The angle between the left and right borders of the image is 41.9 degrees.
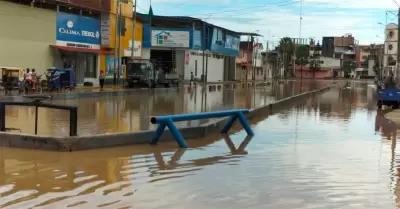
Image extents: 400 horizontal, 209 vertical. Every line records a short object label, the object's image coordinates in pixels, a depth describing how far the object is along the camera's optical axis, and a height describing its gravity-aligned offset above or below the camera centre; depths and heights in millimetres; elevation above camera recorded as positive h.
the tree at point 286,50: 133000 +8098
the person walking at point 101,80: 36250 -161
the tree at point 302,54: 134500 +6998
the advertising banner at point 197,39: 63969 +5017
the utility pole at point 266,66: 108862 +3064
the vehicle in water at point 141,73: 41072 +420
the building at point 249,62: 94275 +3464
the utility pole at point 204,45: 68250 +4526
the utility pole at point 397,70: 34575 +870
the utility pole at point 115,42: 41156 +2890
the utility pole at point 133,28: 43634 +4228
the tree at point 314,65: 136000 +4342
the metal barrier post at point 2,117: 11328 -896
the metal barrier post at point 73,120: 10689 -882
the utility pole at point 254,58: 100062 +4275
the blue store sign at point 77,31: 36312 +3358
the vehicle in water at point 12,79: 27075 -155
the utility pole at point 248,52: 98312 +5411
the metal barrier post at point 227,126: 14674 -1299
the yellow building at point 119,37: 41250 +3365
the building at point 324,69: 141500 +3386
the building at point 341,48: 161750 +11086
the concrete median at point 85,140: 10344 -1316
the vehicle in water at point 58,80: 29688 -174
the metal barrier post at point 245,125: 14456 -1243
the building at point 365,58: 147875 +7533
